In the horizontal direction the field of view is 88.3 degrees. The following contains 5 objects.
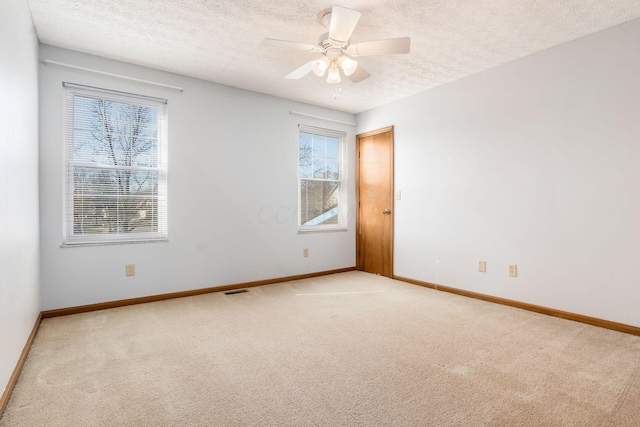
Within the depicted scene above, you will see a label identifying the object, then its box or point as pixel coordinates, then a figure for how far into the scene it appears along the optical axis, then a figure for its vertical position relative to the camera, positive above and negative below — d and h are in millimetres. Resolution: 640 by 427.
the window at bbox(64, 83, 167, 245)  3092 +464
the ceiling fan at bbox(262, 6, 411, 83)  2164 +1231
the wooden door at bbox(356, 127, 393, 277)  4641 +140
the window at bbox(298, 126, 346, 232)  4688 +477
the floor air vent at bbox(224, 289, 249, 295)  3785 -928
